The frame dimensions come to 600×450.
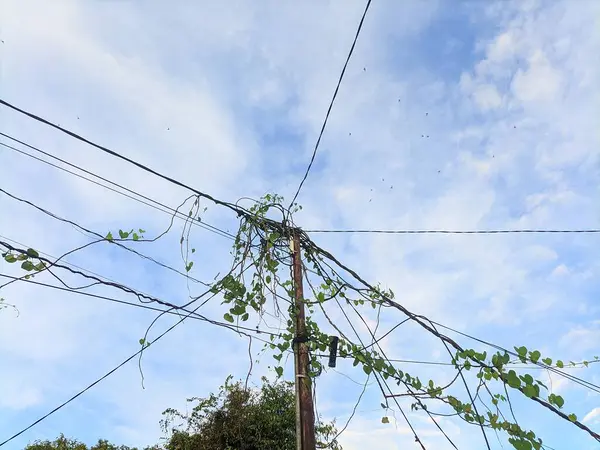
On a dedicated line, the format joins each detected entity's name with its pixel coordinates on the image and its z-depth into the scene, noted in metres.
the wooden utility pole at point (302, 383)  3.81
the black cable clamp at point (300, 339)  4.17
